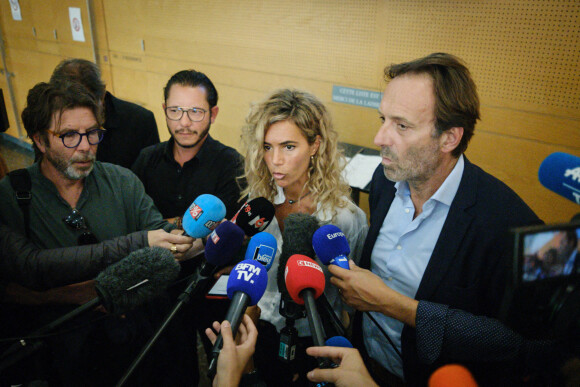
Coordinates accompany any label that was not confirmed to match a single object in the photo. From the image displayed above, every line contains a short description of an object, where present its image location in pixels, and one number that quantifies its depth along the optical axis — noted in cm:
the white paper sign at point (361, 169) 278
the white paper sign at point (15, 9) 644
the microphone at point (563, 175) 93
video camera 68
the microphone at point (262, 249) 127
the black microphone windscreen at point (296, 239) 132
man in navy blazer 123
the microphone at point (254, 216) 147
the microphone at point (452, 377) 74
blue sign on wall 330
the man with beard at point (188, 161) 228
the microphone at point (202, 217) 141
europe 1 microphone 126
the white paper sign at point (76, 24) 542
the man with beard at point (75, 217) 144
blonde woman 168
